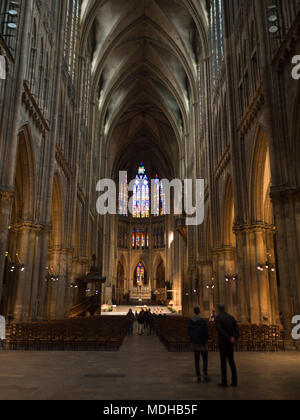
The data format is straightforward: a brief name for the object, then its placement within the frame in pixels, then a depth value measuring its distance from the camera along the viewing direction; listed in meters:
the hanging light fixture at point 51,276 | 26.15
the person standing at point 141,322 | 22.03
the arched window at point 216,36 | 29.09
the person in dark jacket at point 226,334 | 7.40
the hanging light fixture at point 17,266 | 17.80
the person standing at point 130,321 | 22.65
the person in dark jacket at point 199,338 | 7.75
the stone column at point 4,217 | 14.13
